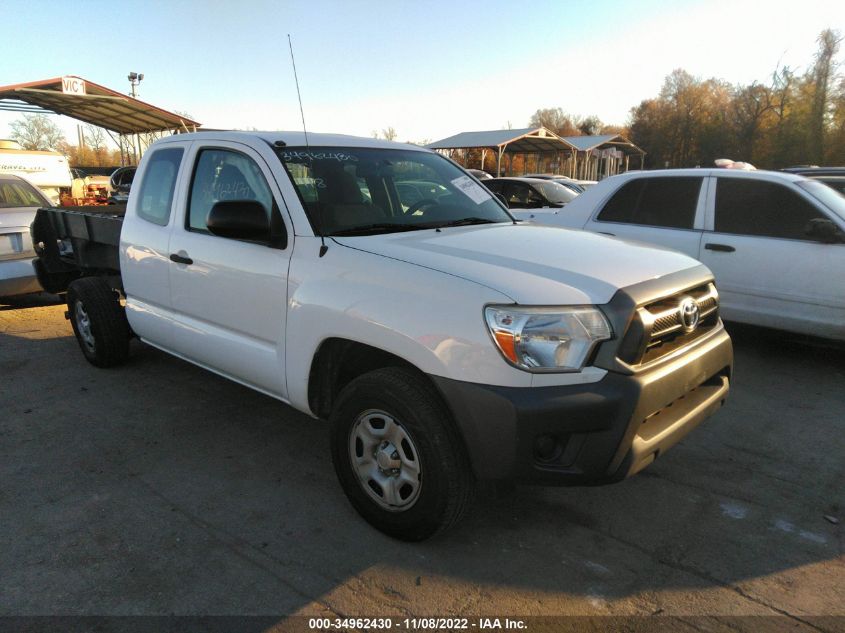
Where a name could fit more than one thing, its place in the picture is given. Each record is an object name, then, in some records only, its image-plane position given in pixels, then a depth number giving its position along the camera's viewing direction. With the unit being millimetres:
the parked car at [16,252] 6699
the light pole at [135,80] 25230
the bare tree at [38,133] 51500
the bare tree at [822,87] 47031
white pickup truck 2307
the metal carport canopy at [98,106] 18328
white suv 4965
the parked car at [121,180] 16797
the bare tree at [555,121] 84375
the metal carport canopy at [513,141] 32969
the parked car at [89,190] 17672
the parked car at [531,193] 12148
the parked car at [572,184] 16312
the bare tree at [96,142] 52750
